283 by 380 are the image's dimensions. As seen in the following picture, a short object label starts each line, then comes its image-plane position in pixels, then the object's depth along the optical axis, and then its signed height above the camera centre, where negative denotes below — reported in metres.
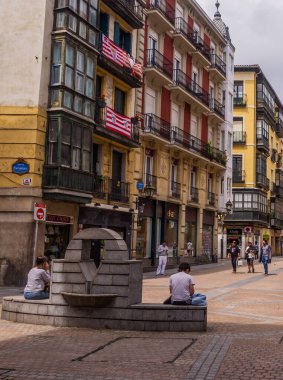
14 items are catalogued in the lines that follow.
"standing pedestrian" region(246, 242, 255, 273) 30.39 +0.20
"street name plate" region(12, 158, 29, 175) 21.11 +3.28
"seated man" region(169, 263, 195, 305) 11.09 -0.65
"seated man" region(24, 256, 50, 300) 11.89 -0.69
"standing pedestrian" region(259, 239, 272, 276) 28.42 +0.28
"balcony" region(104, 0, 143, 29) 26.77 +12.44
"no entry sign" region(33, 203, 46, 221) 18.41 +1.36
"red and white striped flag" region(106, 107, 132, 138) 25.70 +6.49
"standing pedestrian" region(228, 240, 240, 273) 30.40 +0.34
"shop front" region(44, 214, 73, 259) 22.55 +0.76
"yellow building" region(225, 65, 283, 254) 59.33 +11.78
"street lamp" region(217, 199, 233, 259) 43.06 +3.77
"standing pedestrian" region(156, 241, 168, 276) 27.17 -0.13
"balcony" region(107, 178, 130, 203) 26.88 +3.29
